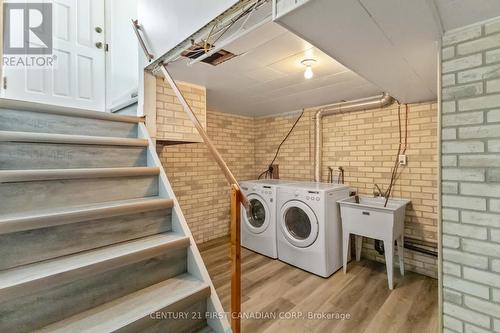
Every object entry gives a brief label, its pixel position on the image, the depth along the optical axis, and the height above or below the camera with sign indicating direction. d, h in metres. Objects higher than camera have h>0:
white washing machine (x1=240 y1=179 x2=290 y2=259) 3.13 -0.76
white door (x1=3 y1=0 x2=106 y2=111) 2.55 +1.17
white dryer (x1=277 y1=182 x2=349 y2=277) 2.65 -0.73
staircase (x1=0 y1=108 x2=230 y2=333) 1.07 -0.42
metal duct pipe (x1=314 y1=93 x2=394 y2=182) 2.92 +0.76
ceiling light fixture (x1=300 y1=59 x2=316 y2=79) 1.95 +0.86
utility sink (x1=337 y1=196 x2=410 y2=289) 2.40 -0.61
